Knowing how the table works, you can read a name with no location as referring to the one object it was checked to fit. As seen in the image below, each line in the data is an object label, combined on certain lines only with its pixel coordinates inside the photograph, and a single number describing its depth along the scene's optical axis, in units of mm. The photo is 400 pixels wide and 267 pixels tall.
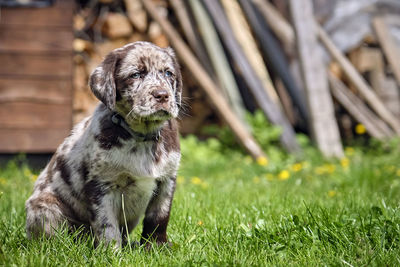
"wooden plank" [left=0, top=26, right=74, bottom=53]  12211
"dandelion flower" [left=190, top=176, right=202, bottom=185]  9716
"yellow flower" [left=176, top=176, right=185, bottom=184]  10094
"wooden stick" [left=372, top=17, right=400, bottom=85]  12992
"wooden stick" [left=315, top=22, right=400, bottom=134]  12508
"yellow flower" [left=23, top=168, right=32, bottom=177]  10255
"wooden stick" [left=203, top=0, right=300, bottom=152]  12844
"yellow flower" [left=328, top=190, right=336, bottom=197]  7885
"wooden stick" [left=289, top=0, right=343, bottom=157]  11828
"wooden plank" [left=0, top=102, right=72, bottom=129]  12250
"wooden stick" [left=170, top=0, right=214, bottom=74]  13203
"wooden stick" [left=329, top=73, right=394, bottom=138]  13086
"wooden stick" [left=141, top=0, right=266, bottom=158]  12023
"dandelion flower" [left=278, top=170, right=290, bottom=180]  9828
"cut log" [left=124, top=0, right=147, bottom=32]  13561
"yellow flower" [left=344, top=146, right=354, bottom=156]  12367
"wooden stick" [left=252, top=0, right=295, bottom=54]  12586
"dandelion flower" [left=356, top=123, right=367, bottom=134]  13149
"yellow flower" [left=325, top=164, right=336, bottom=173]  10023
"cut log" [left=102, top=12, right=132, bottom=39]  13508
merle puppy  5422
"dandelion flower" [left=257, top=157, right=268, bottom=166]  11187
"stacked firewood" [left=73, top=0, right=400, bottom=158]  11922
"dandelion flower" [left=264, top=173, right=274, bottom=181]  10055
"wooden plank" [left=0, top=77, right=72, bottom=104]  12258
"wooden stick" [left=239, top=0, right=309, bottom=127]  13141
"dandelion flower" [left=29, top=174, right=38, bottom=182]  9473
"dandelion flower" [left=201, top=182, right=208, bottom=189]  9077
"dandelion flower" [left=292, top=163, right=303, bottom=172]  10390
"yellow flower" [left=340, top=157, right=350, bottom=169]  10419
